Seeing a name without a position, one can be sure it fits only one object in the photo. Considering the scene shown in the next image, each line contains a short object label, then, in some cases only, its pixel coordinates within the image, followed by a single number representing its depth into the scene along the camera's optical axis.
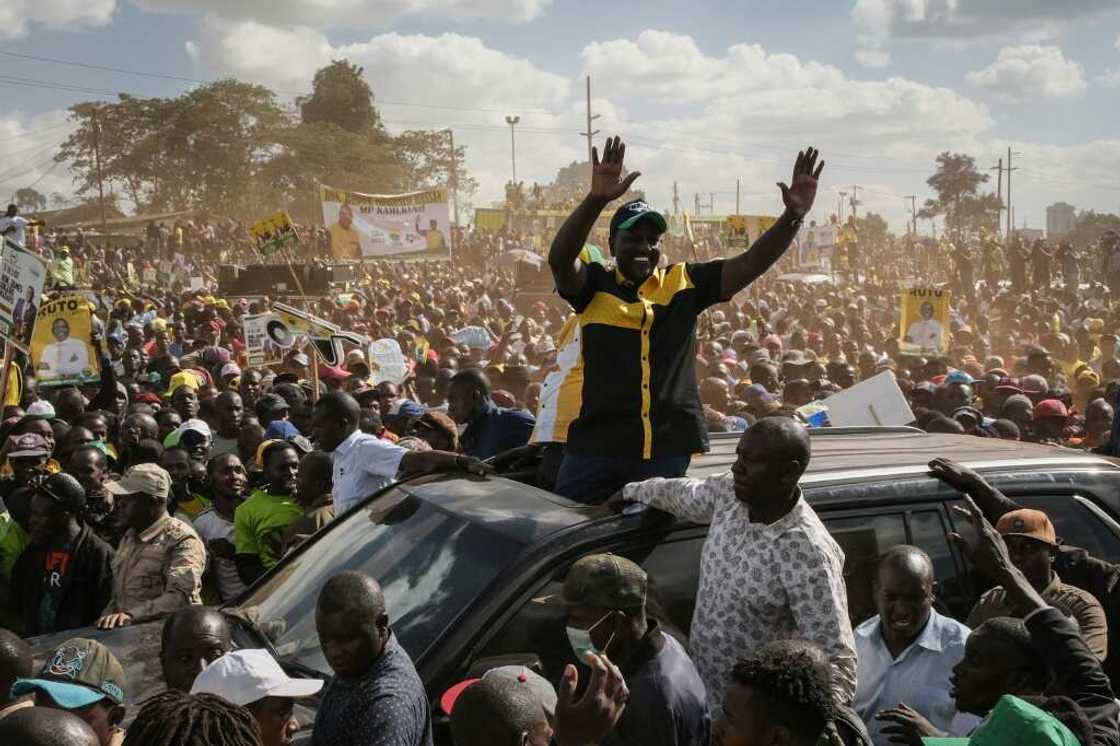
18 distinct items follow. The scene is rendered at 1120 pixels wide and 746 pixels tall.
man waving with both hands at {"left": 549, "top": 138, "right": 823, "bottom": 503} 4.07
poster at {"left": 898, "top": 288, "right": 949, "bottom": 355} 12.95
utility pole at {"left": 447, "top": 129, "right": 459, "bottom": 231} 61.47
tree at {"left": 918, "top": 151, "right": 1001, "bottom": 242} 72.06
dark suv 3.20
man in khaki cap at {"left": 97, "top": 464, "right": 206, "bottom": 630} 4.90
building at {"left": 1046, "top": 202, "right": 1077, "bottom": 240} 161.12
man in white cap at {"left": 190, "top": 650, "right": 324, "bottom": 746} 2.82
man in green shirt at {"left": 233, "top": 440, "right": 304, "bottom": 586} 5.73
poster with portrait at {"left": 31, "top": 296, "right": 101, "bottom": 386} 10.91
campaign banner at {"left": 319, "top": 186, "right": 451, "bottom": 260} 23.12
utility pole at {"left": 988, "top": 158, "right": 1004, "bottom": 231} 72.06
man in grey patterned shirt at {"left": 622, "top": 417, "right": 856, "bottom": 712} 3.17
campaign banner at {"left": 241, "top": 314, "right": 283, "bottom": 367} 11.85
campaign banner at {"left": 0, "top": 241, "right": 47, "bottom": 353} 8.38
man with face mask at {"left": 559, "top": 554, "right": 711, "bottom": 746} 2.88
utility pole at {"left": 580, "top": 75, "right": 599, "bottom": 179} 49.88
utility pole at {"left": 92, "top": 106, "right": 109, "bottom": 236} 52.26
